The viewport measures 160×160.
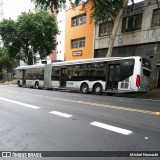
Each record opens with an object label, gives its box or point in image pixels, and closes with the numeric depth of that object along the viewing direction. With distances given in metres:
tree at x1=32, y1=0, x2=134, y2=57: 20.64
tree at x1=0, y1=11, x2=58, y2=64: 36.62
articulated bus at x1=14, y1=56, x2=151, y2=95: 14.79
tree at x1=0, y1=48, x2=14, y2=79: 51.16
